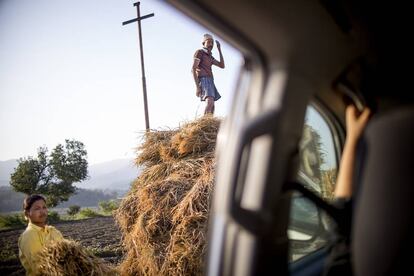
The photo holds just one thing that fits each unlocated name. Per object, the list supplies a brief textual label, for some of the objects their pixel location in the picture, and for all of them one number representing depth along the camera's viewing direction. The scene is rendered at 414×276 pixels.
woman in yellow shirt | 3.40
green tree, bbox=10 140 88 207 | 29.81
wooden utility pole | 8.93
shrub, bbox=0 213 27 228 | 19.36
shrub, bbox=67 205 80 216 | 27.80
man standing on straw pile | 5.45
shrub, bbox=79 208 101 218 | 23.89
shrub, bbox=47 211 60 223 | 20.87
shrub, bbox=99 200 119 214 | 26.51
